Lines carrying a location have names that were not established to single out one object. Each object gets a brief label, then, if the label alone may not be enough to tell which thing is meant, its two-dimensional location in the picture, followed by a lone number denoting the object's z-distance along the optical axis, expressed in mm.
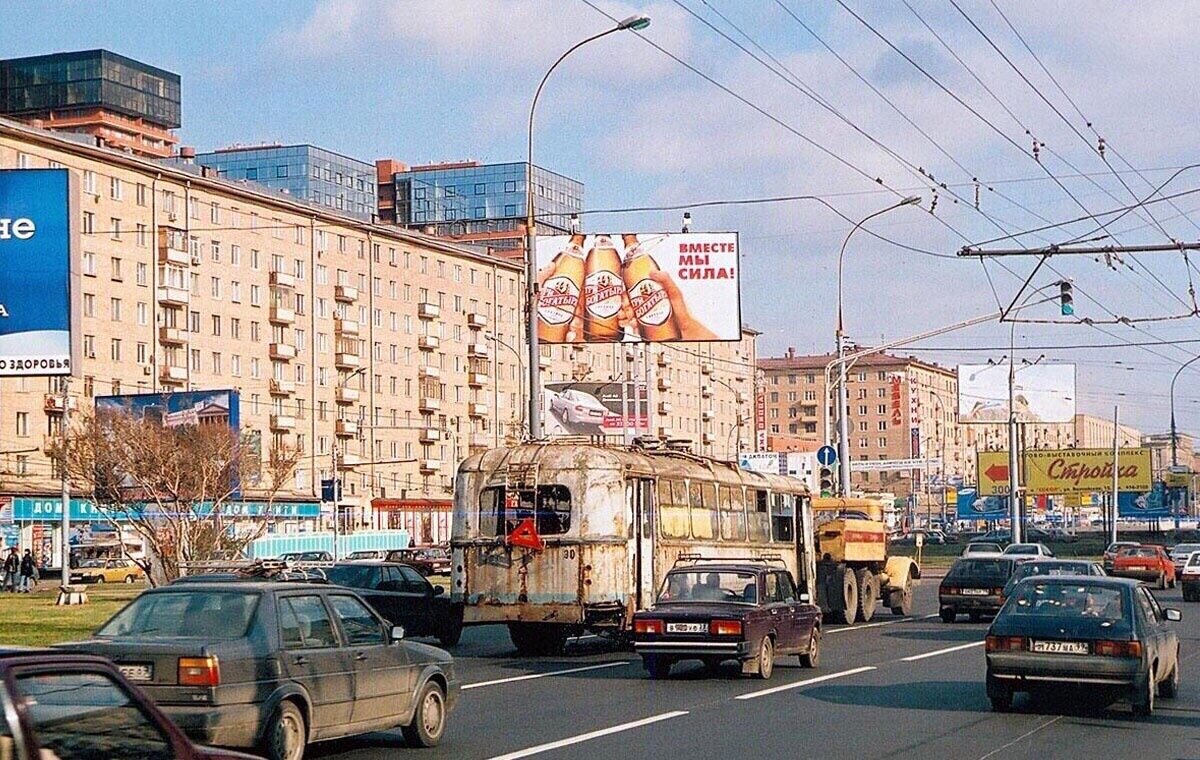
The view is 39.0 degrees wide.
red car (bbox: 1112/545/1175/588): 51625
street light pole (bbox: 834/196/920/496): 45438
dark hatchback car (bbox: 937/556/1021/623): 33969
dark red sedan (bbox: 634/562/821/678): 20234
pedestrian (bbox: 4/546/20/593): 57350
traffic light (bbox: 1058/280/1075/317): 32750
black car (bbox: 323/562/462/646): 28875
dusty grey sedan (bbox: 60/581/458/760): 11297
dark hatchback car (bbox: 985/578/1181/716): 16531
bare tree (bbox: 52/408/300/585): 44750
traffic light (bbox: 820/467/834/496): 41744
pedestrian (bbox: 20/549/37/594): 57094
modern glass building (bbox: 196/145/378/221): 125500
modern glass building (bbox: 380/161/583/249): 126250
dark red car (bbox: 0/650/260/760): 5707
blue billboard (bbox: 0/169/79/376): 27219
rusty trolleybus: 24594
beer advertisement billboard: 43250
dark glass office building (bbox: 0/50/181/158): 128000
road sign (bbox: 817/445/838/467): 44188
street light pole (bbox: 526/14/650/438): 31531
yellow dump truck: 34500
